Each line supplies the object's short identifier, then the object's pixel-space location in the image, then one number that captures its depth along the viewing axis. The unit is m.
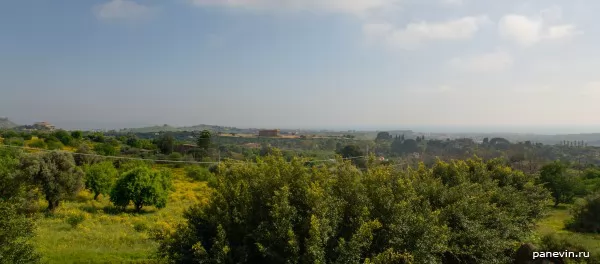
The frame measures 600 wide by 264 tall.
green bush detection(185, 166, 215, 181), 49.38
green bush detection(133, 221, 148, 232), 19.50
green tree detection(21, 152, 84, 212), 22.73
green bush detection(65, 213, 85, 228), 18.84
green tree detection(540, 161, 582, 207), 38.22
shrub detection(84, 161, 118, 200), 28.98
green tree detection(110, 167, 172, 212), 25.75
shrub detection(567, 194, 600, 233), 25.26
